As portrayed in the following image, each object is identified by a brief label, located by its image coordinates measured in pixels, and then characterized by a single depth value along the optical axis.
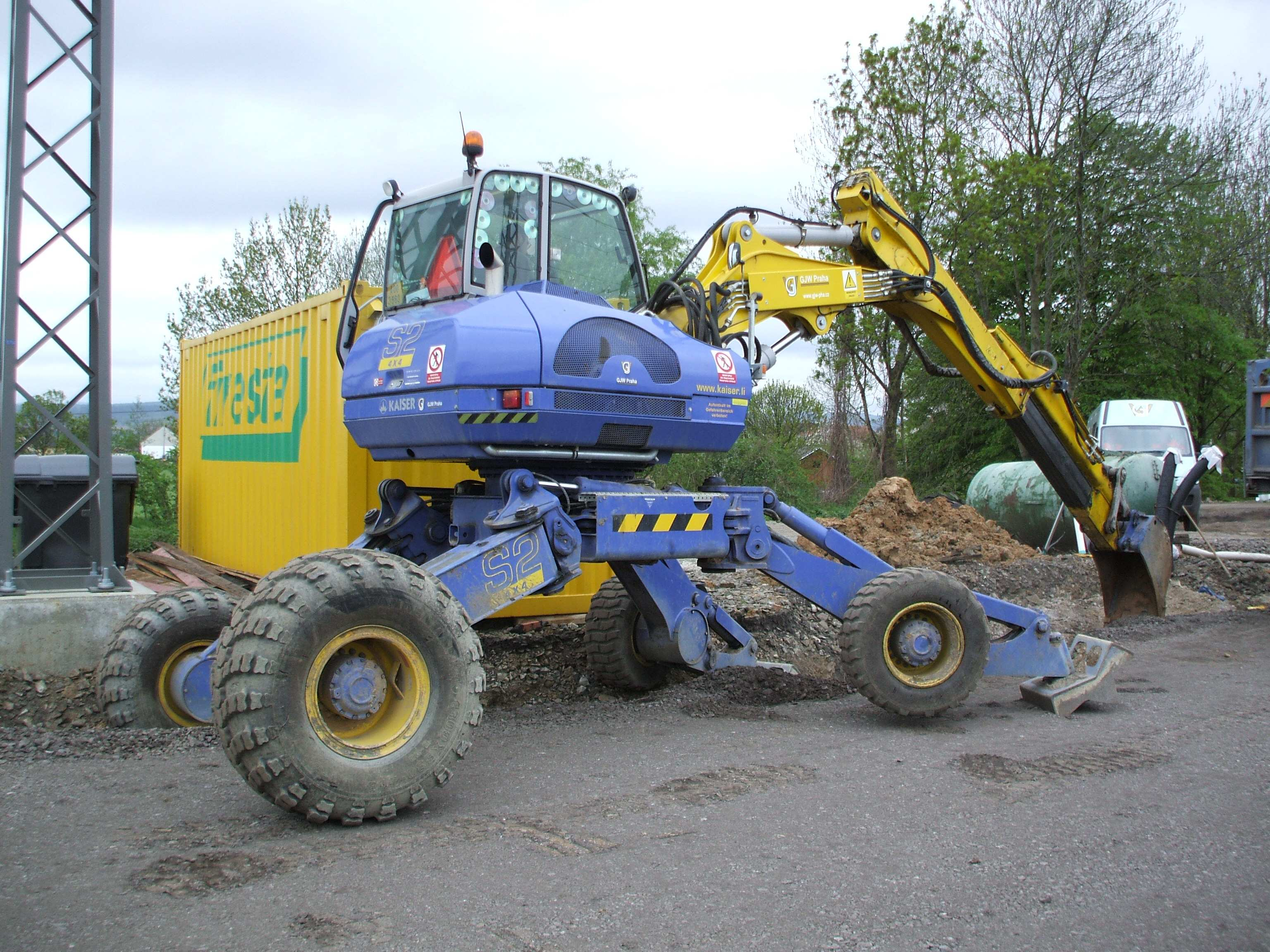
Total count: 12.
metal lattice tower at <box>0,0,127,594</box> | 7.14
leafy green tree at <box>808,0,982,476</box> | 21.42
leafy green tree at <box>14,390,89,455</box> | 22.70
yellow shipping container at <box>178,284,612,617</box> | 8.43
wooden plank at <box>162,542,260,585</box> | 10.59
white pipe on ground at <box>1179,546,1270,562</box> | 11.50
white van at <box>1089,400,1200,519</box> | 17.25
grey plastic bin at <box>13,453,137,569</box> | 8.19
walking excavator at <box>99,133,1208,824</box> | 4.29
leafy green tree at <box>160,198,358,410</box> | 29.12
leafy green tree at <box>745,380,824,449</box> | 28.50
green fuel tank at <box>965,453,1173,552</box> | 15.34
